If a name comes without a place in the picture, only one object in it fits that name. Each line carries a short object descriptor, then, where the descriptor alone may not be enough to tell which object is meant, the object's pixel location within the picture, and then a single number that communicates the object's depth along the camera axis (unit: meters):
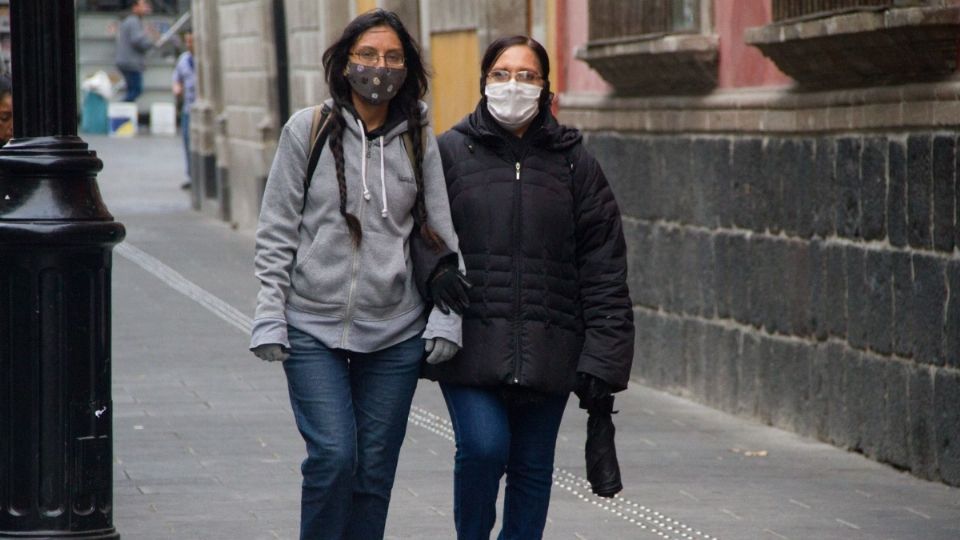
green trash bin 71.81
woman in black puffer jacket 10.82
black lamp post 10.99
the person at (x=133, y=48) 70.34
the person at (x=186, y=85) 51.98
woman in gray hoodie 10.46
